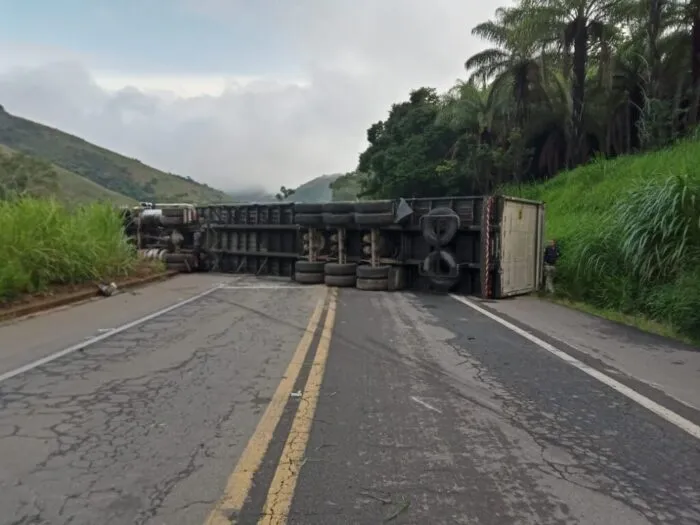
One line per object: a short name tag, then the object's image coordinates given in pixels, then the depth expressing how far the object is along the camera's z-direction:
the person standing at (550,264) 14.34
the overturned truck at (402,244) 13.56
